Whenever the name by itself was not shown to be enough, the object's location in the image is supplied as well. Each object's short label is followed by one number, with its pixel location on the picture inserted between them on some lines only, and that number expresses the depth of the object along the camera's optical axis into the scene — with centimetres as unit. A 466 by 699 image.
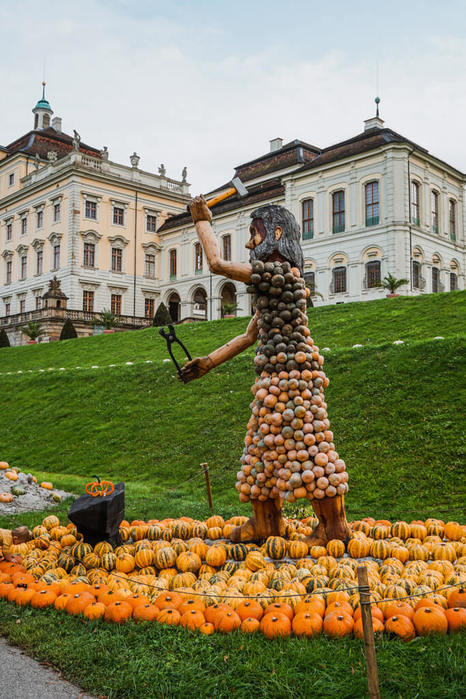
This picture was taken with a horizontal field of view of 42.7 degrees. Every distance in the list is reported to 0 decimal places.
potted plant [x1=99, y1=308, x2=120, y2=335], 3725
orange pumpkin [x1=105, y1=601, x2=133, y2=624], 361
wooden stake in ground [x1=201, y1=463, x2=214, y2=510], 676
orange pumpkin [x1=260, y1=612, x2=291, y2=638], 333
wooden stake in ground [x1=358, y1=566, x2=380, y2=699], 251
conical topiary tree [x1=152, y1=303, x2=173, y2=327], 3281
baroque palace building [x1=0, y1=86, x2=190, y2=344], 4441
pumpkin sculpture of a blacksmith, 452
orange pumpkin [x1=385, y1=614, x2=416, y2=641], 325
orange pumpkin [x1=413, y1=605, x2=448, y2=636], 326
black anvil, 491
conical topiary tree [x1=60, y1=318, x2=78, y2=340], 3209
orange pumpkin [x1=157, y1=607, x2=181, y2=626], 352
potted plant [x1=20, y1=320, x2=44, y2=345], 3488
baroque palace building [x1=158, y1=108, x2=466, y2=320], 3250
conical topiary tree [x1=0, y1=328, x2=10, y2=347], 3419
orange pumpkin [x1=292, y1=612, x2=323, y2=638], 331
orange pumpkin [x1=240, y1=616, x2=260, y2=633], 338
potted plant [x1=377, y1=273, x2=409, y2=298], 2606
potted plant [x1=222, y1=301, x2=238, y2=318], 3506
